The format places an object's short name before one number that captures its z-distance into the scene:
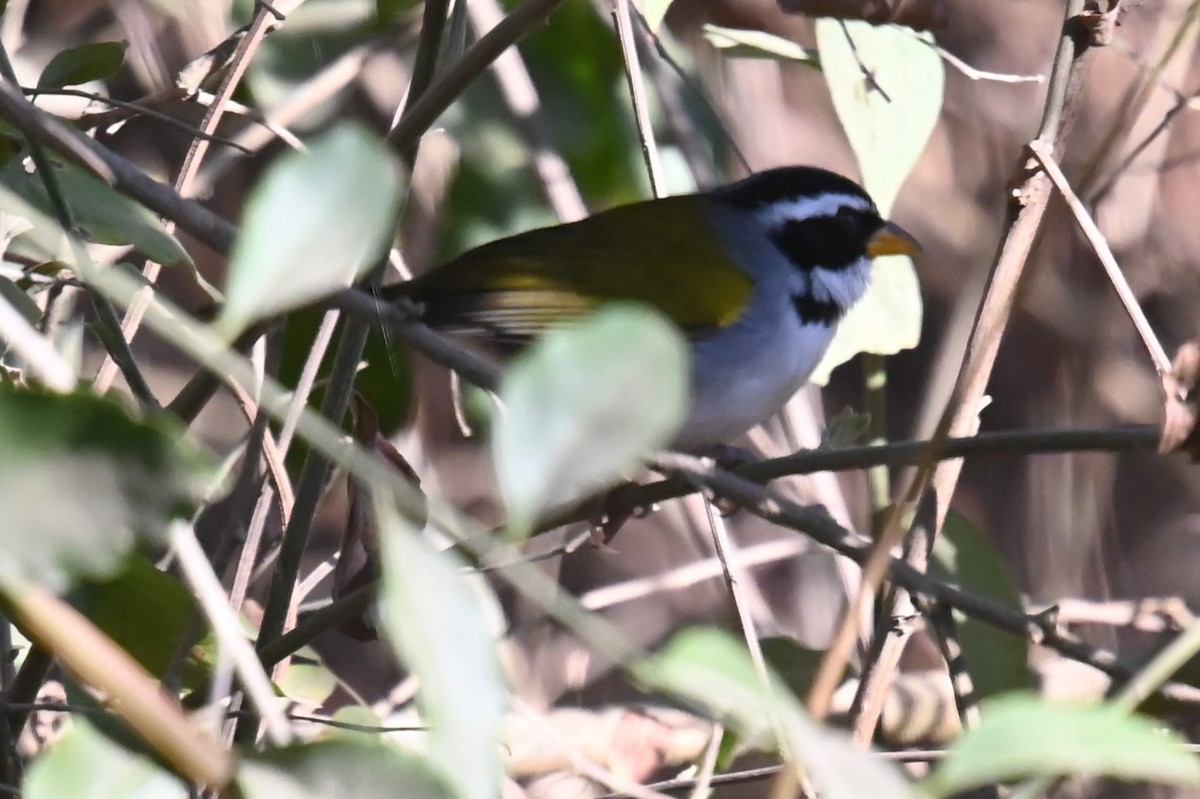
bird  3.61
